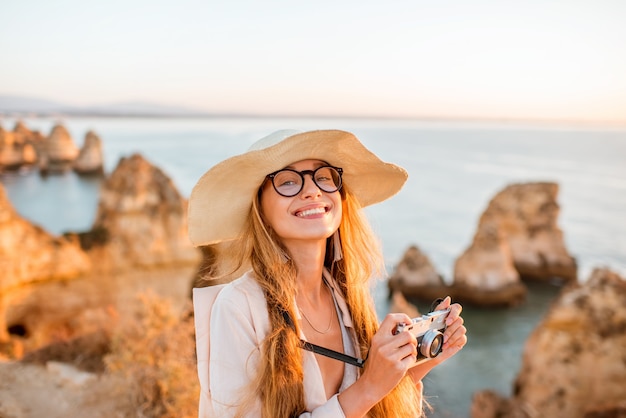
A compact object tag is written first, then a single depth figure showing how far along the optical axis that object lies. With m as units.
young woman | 1.91
